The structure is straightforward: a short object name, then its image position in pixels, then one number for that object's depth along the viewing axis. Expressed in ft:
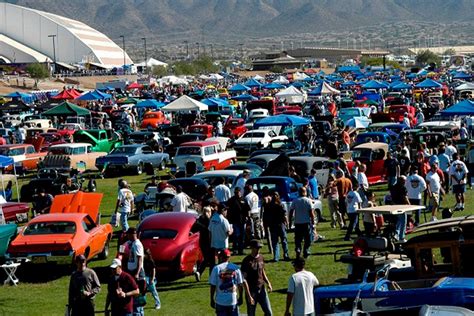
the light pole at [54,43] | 571.36
